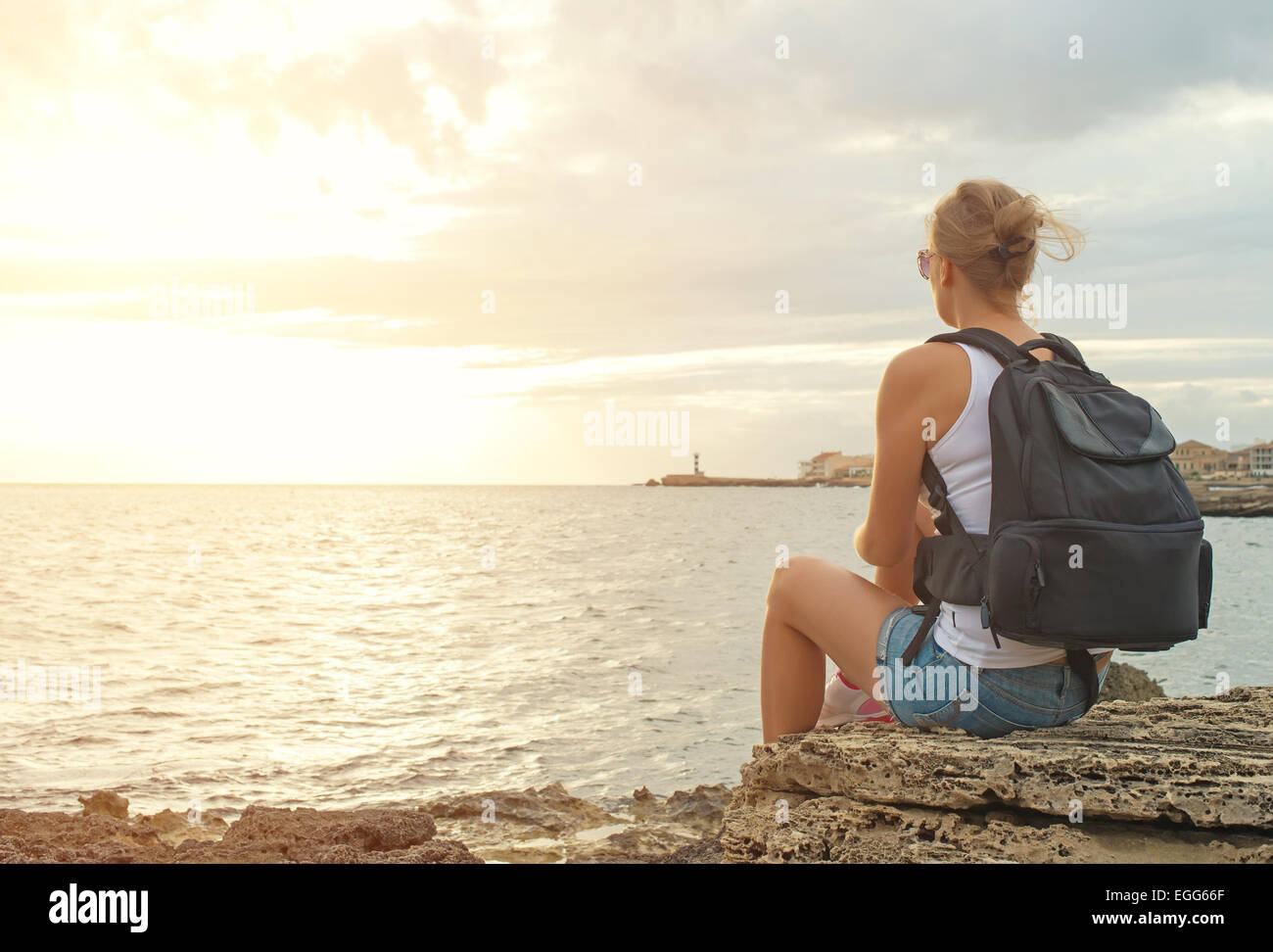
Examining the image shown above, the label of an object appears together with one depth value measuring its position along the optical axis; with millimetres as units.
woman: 2859
